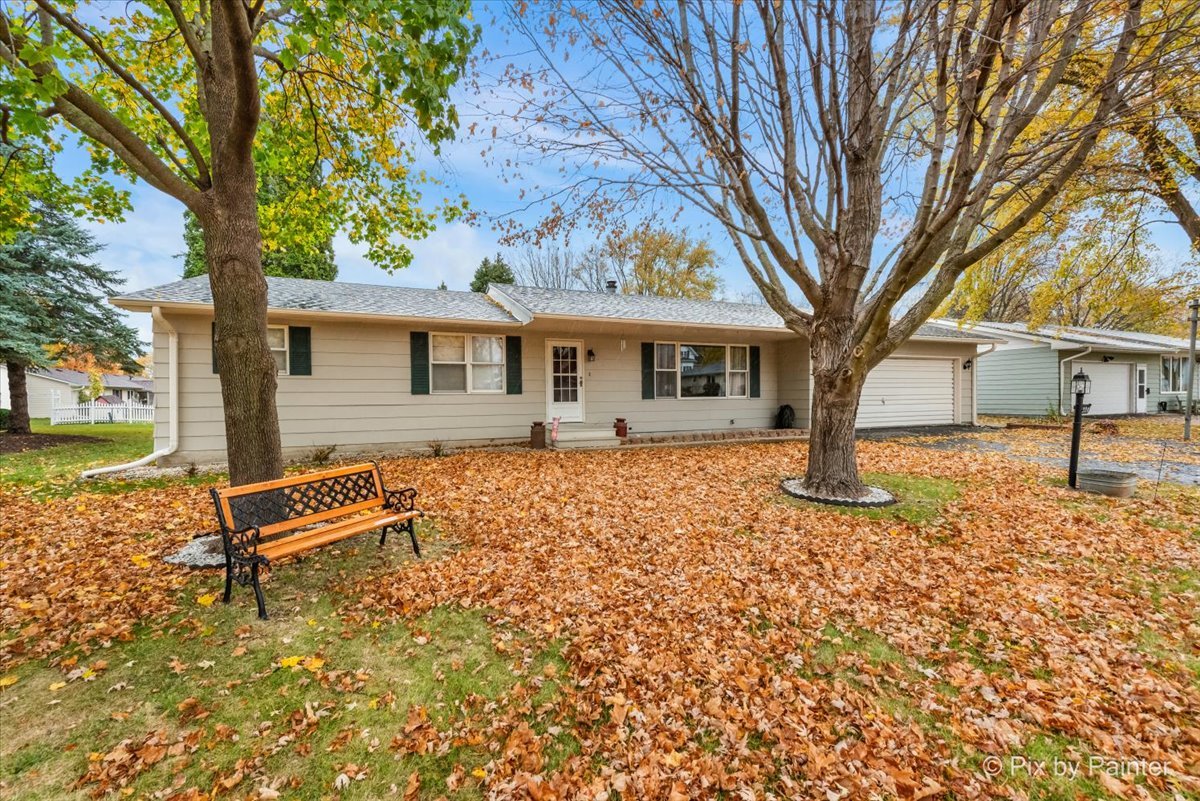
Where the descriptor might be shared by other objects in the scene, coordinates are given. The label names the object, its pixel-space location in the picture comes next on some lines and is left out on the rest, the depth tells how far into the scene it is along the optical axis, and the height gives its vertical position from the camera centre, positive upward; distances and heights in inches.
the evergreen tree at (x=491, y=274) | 971.3 +246.4
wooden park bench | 134.0 -41.0
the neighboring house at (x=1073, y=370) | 654.5 +23.6
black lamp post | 261.0 -13.4
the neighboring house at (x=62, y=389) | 1036.5 +21.4
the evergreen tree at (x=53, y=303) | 493.7 +106.9
